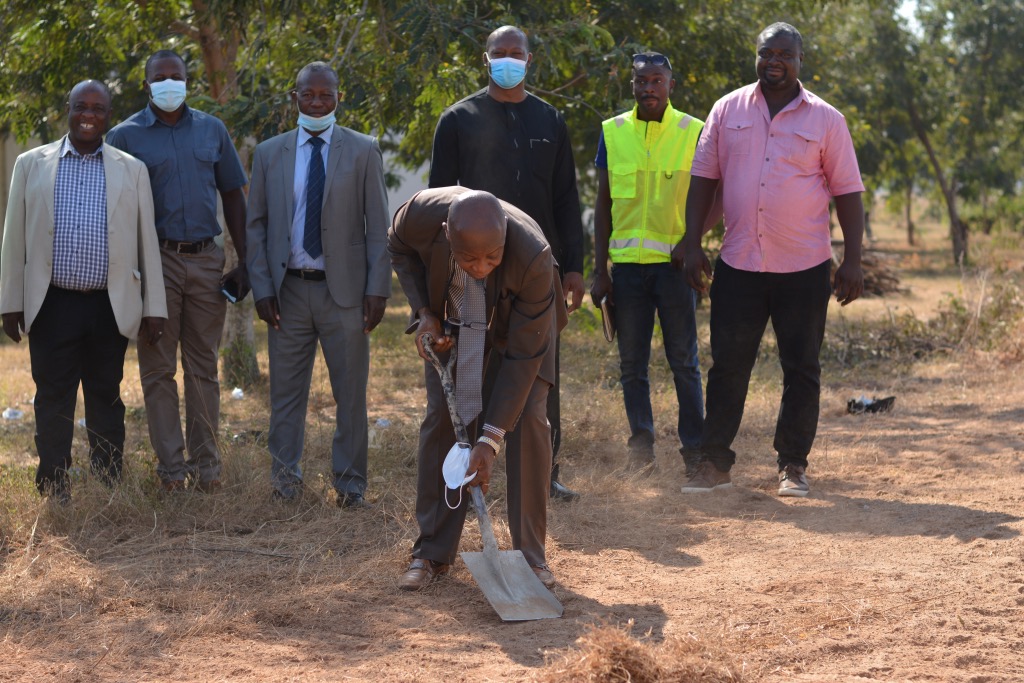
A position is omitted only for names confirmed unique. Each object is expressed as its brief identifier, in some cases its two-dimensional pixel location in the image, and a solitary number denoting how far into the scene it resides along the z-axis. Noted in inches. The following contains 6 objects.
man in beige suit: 398.7
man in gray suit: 412.2
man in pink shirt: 419.2
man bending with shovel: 296.2
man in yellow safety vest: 448.1
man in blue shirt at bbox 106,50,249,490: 420.5
